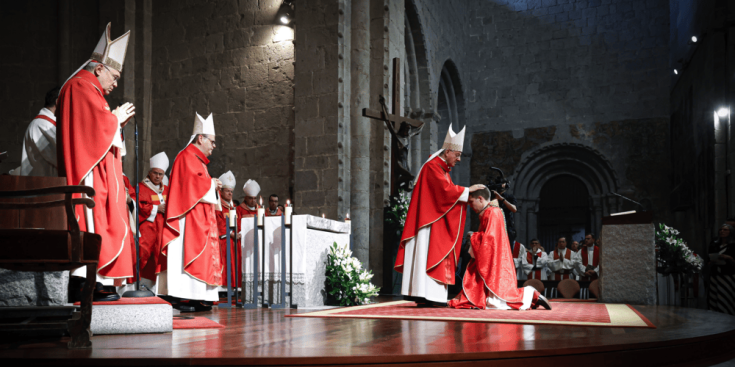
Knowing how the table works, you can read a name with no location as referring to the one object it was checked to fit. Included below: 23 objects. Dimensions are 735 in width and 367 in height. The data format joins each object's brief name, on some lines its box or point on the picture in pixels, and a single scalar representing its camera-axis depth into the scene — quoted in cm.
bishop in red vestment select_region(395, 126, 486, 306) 617
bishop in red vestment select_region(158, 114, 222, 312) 548
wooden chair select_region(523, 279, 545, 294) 944
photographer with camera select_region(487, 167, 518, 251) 698
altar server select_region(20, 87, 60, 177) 380
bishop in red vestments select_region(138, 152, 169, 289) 666
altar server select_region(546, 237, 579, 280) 1164
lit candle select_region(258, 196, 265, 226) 653
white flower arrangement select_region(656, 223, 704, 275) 796
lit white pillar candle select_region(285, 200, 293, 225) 620
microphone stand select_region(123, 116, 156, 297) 375
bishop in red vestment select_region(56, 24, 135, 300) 349
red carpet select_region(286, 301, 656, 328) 450
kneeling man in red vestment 588
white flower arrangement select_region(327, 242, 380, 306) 673
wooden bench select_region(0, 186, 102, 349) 267
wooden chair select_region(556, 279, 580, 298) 938
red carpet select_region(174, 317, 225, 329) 400
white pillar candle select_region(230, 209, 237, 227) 705
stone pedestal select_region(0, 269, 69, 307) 328
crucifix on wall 896
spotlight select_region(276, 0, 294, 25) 1070
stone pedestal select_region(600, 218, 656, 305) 680
